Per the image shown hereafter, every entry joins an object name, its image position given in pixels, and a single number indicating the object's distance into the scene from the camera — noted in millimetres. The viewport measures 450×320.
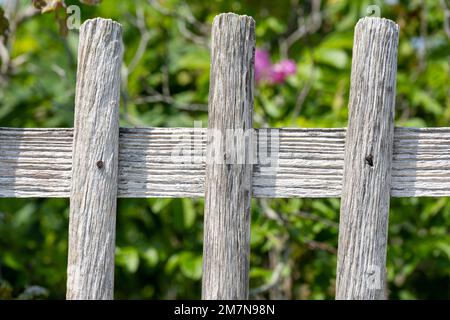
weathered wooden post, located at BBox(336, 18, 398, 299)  3662
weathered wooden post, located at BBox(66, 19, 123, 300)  3682
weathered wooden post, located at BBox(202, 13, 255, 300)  3645
